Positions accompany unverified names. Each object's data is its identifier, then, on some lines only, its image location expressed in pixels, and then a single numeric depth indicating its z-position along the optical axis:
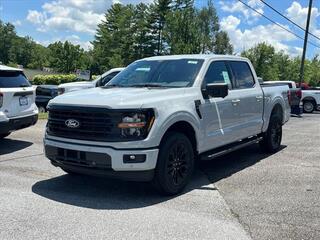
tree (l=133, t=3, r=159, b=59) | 45.16
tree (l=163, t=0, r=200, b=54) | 39.92
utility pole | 18.79
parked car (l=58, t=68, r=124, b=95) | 9.39
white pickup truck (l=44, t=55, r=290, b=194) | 3.71
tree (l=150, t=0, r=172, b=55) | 43.46
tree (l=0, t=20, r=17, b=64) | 85.95
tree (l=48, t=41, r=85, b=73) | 66.18
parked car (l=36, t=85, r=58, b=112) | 14.29
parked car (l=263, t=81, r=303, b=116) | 11.42
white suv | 5.70
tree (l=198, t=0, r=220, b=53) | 49.52
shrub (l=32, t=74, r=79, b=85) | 38.57
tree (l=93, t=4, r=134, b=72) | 48.88
